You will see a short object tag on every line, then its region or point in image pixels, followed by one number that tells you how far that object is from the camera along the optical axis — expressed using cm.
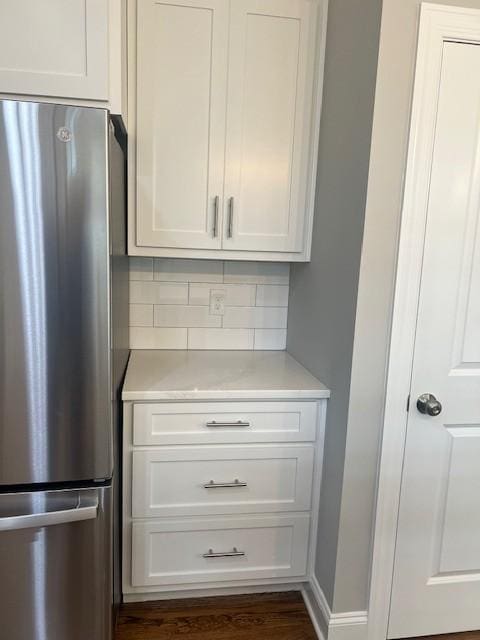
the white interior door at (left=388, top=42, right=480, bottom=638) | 143
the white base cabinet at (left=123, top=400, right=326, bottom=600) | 167
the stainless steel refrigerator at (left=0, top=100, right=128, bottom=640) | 120
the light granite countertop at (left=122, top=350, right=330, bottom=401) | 165
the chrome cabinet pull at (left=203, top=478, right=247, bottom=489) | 172
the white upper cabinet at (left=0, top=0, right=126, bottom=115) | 134
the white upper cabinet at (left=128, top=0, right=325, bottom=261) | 176
